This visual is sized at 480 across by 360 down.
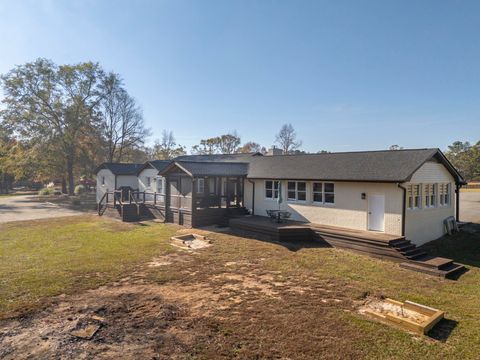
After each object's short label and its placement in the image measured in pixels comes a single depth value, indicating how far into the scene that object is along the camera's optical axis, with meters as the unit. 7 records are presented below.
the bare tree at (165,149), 69.62
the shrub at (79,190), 39.77
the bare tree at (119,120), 40.94
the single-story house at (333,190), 13.01
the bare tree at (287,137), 69.06
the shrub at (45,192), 38.32
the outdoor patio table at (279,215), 16.09
